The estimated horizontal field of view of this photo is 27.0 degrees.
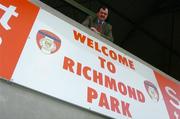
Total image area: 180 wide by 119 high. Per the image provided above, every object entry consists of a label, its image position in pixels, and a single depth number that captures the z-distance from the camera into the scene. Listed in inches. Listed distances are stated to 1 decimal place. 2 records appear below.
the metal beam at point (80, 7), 272.4
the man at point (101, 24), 207.9
